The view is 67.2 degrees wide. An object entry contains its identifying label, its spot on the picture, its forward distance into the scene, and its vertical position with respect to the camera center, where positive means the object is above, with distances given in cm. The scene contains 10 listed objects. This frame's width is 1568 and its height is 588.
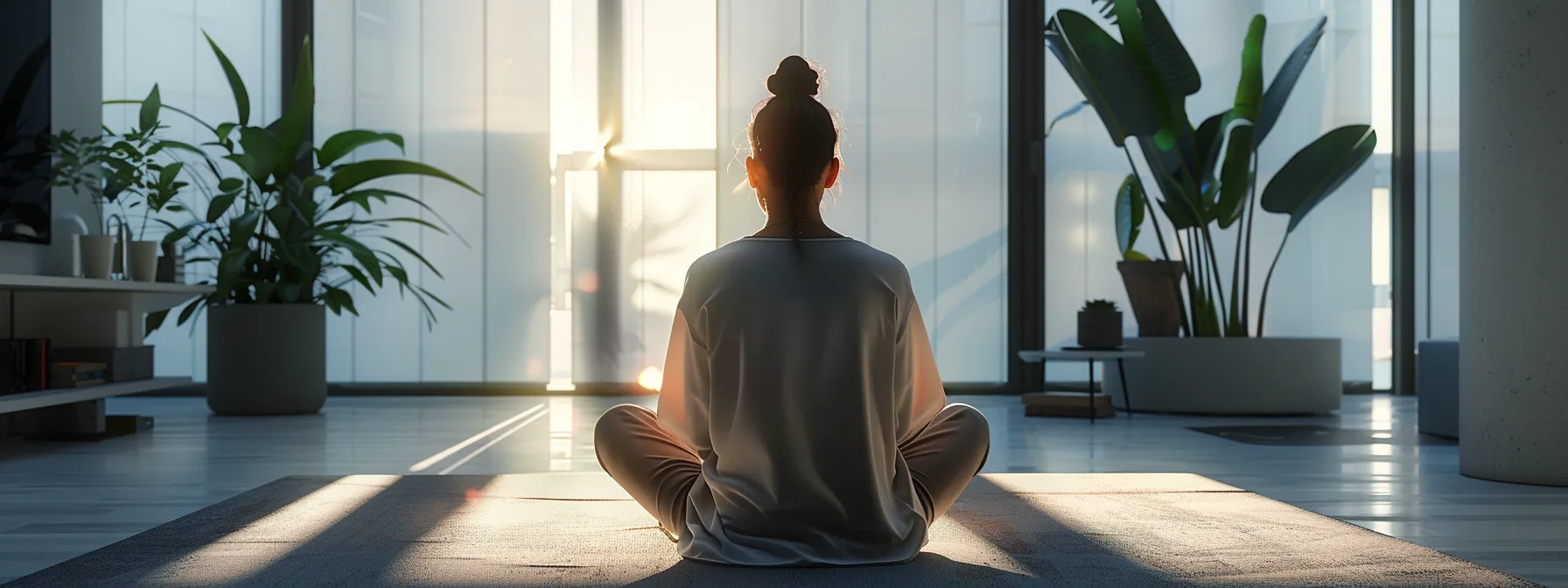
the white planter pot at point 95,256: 341 +12
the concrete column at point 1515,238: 243 +13
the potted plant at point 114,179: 342 +36
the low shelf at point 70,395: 291 -27
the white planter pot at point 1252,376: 429 -29
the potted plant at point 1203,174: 430 +47
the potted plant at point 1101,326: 423 -10
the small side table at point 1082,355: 411 -20
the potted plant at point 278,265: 411 +11
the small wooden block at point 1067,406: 420 -39
